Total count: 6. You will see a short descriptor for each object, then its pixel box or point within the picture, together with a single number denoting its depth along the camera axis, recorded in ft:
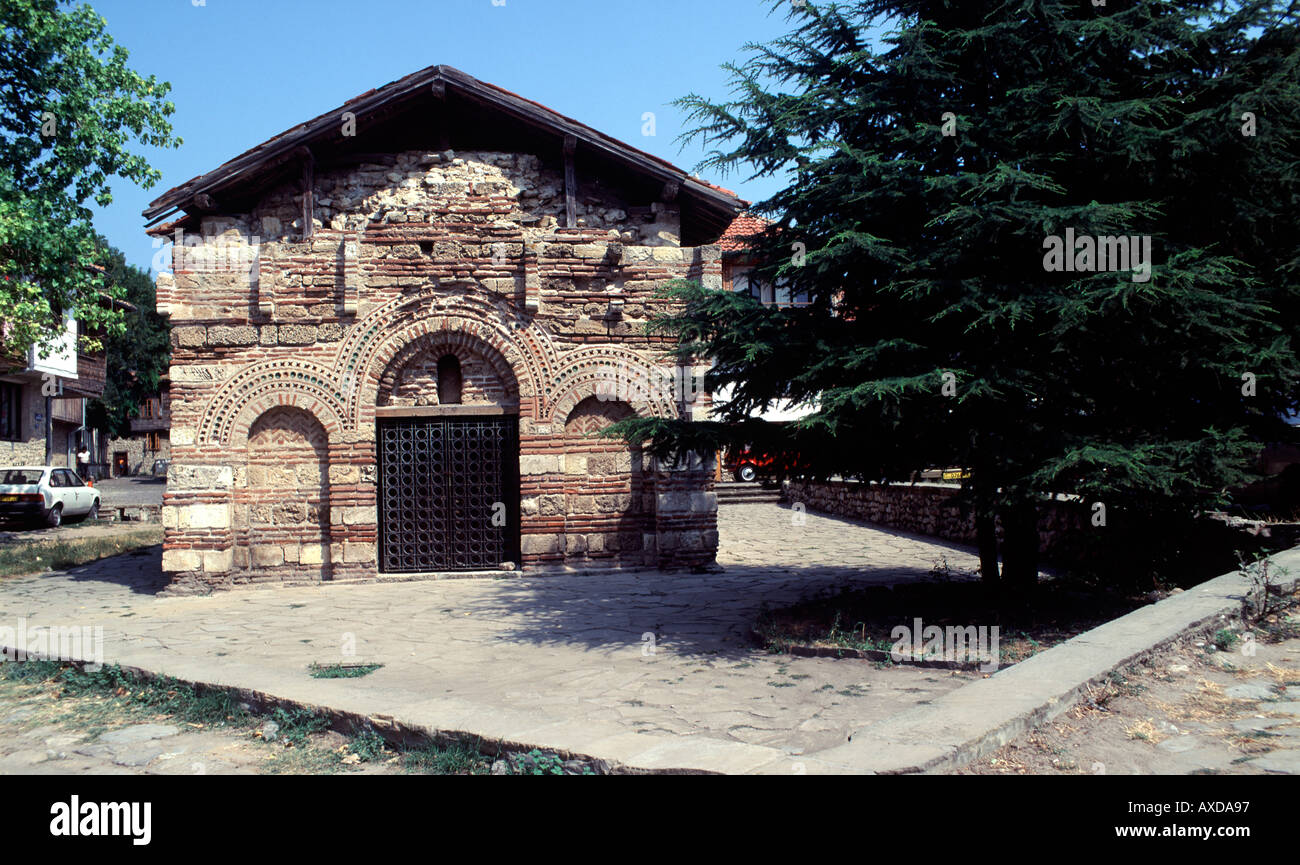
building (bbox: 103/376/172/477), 174.50
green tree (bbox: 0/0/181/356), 42.19
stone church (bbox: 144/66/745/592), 34.60
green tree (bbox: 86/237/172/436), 137.49
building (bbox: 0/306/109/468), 92.12
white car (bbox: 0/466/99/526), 65.16
